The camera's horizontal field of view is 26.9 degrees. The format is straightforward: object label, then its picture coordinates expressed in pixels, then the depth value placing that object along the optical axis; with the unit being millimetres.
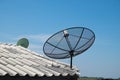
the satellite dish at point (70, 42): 10500
